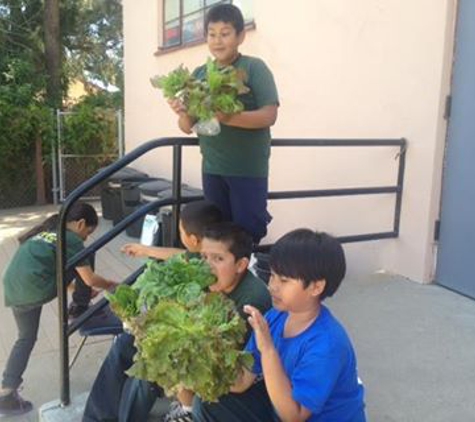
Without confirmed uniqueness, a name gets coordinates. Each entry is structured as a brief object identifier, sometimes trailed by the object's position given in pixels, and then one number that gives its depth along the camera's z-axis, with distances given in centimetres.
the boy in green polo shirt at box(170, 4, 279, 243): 264
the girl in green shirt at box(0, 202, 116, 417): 294
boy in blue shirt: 161
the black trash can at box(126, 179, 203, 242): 405
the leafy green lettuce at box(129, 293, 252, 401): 155
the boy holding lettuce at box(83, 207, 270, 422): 224
